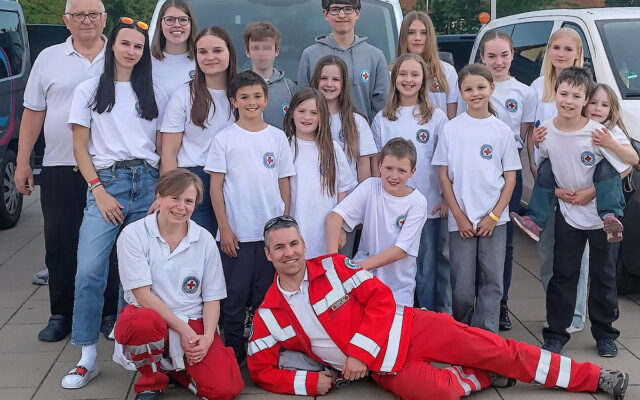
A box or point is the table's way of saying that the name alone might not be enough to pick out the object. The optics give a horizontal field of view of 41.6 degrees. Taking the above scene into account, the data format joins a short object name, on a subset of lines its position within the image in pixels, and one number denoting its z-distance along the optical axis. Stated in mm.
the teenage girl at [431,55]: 5270
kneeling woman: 4059
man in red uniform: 4125
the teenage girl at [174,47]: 4781
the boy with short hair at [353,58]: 5137
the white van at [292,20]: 6094
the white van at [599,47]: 5852
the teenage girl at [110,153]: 4473
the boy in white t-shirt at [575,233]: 4613
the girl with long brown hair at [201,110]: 4582
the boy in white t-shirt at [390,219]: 4559
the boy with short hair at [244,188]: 4508
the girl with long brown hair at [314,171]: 4652
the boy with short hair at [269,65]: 4941
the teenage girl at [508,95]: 5086
